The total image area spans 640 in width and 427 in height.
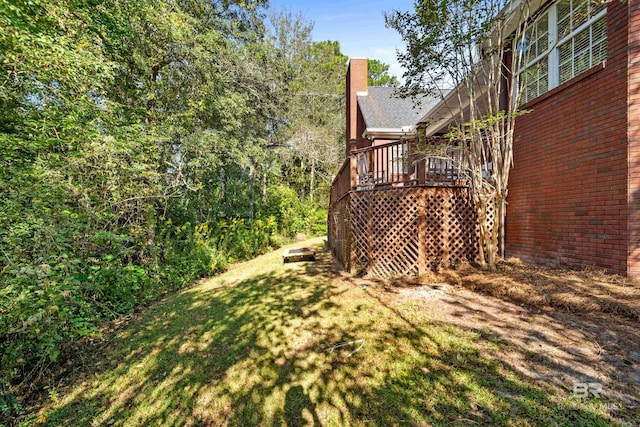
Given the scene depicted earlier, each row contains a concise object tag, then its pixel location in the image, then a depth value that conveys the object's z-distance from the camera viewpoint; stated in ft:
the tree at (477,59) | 15.40
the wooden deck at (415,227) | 17.65
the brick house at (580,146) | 12.39
